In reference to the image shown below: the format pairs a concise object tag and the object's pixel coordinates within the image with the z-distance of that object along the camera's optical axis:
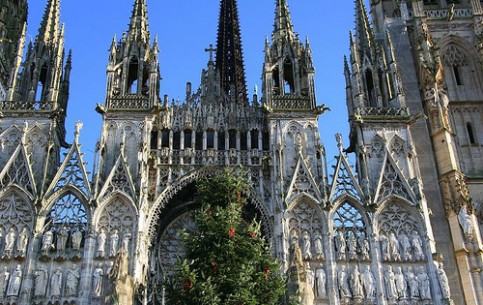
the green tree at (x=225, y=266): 16.17
